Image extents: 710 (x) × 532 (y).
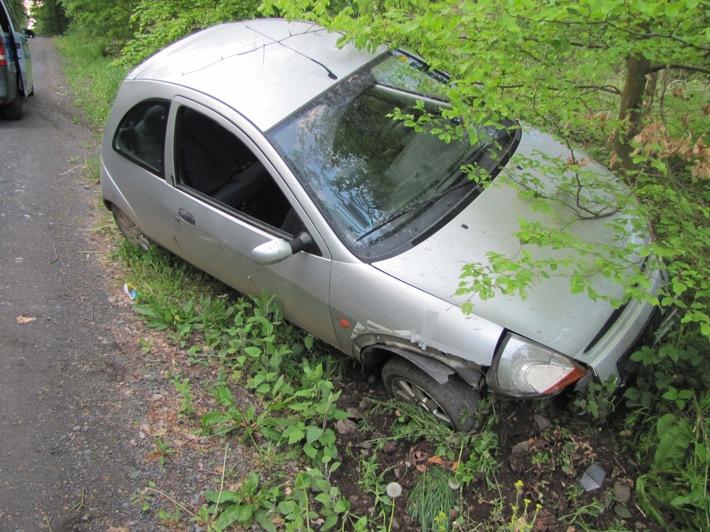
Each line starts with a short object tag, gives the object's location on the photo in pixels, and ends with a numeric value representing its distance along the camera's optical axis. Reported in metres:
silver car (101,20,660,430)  2.53
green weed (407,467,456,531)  2.59
